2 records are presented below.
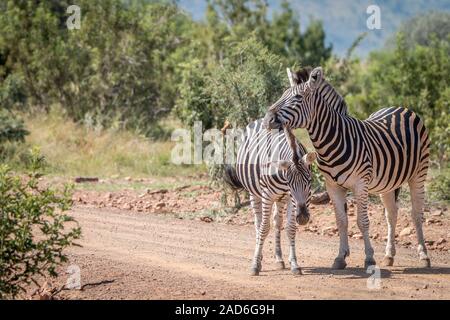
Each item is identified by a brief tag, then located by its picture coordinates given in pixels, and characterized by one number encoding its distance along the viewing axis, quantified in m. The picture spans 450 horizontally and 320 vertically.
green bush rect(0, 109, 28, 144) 33.75
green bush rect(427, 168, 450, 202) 25.82
